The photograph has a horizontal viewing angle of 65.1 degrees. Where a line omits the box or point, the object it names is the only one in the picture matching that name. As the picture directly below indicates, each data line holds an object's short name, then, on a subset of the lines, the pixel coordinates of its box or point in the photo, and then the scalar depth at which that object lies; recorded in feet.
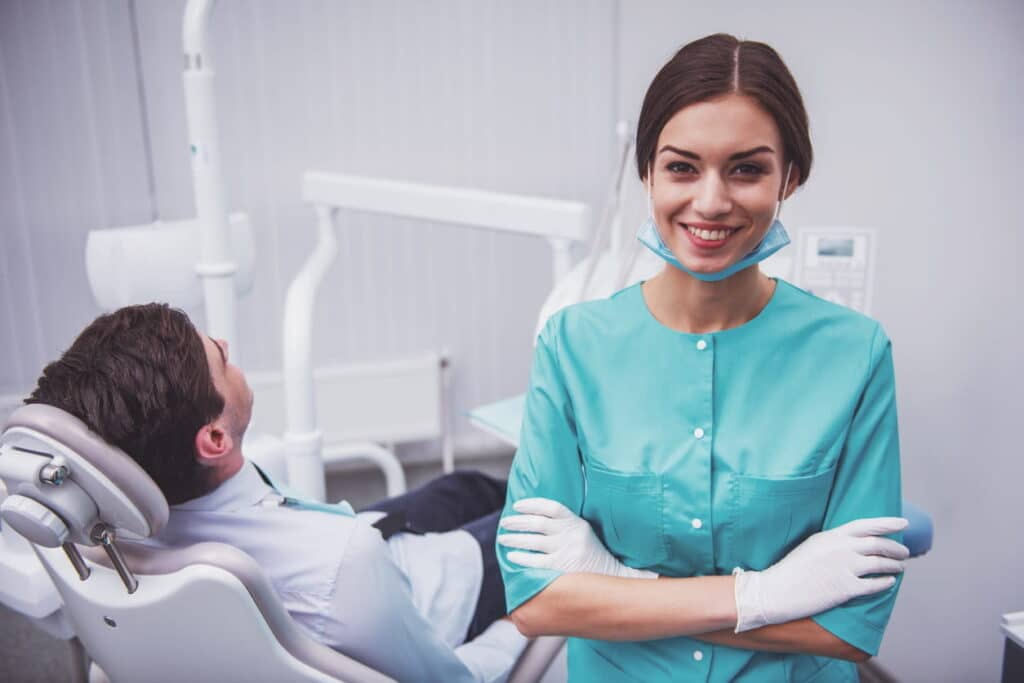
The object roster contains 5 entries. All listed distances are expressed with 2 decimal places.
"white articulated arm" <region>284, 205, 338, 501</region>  5.22
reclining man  3.14
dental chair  2.75
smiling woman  2.77
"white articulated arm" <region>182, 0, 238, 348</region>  4.66
